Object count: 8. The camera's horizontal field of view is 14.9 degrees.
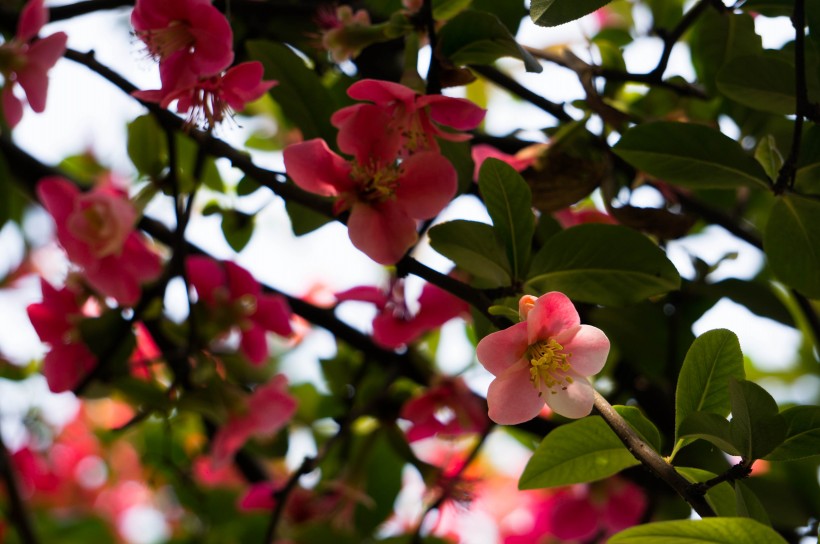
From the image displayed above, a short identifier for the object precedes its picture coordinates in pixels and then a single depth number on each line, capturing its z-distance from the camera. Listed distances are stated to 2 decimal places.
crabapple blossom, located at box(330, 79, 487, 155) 0.95
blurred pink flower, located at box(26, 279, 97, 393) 1.06
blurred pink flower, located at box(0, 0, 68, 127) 0.99
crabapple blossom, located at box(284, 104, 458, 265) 0.96
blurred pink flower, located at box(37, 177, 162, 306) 1.03
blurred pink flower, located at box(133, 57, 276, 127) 0.96
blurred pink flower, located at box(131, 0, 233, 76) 0.96
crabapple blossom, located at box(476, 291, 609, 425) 0.91
